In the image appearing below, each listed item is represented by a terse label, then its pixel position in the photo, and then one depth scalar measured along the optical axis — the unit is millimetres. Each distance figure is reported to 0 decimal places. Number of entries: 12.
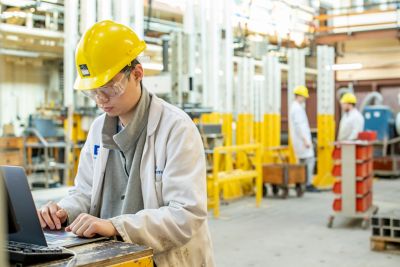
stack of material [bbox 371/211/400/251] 5906
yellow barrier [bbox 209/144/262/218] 7871
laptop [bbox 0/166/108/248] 1718
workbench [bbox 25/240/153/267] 1607
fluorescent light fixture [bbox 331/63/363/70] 16375
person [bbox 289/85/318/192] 10383
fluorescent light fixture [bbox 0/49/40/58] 13734
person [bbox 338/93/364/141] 10867
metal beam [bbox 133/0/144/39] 7530
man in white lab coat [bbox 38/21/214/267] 2002
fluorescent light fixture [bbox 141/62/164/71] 11544
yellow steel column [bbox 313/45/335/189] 11656
